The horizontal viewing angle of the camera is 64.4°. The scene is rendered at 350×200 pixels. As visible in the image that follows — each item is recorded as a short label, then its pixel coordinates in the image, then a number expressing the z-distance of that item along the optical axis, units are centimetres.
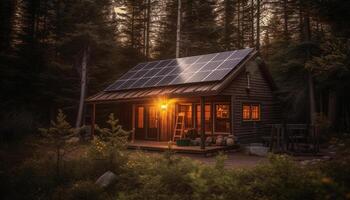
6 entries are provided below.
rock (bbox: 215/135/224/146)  1395
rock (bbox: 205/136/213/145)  1464
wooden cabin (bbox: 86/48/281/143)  1408
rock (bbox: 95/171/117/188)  753
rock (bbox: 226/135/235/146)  1378
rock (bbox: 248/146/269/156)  1223
